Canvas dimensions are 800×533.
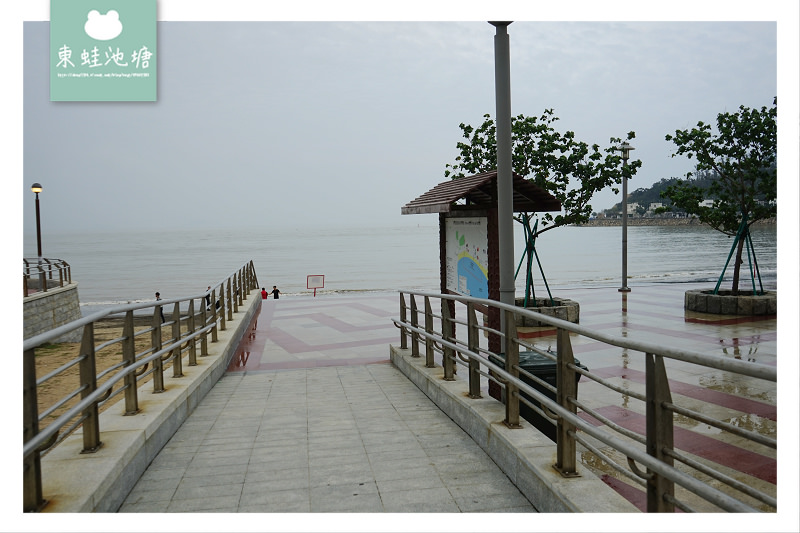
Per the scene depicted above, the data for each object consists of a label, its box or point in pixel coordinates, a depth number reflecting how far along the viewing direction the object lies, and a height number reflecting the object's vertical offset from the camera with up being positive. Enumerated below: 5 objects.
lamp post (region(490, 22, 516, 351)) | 6.03 +0.78
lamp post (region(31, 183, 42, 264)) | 26.72 +1.61
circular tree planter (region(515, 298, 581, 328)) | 12.49 -1.07
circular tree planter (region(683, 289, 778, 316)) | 13.70 -1.07
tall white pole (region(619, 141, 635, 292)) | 18.59 +1.38
